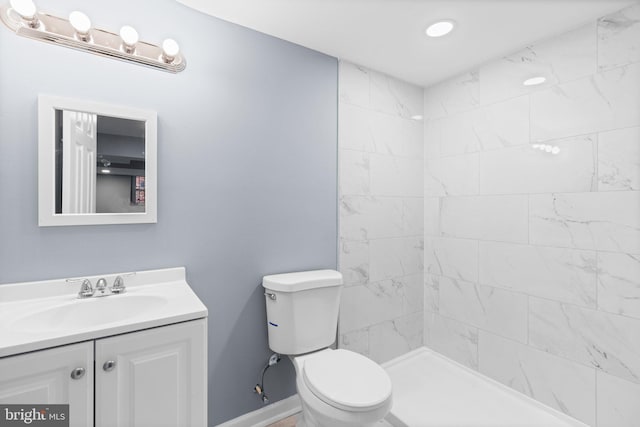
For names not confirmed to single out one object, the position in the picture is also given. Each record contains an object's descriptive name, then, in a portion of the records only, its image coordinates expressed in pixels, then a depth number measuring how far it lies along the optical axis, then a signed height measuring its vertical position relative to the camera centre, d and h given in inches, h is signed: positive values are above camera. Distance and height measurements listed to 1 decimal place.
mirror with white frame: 50.1 +8.8
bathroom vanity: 35.3 -17.9
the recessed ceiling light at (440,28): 65.8 +41.0
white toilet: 49.8 -29.3
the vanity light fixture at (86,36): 46.8 +29.5
